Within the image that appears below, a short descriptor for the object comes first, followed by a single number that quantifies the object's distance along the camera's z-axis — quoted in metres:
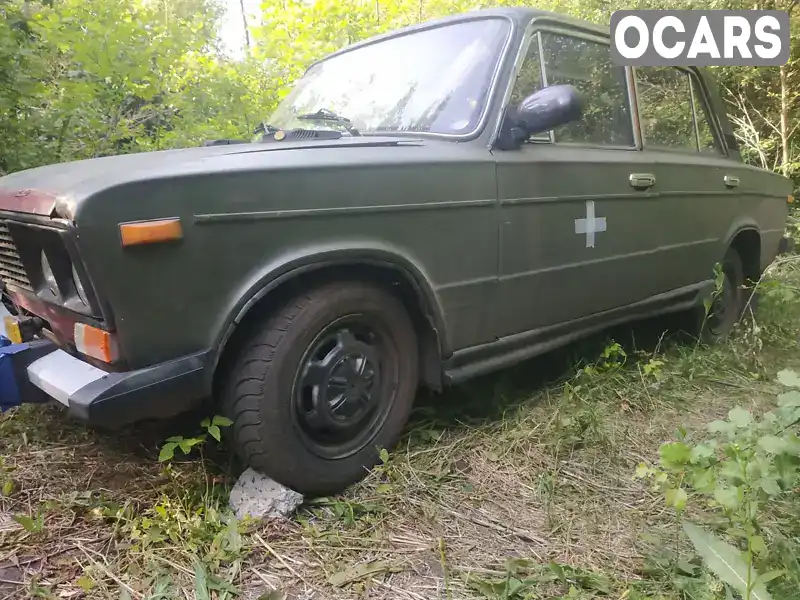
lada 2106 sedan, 1.77
